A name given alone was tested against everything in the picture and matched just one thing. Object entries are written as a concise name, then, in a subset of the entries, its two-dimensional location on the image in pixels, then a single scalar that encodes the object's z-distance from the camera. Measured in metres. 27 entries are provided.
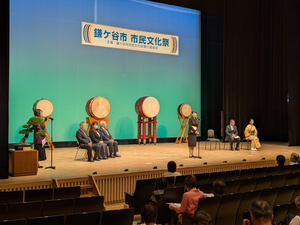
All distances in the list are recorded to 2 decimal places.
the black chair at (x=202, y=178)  5.06
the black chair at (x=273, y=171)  5.62
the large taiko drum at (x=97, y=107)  9.36
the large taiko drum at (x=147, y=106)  10.73
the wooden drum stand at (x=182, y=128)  11.71
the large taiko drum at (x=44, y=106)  9.16
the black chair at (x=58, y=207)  3.42
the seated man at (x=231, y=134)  10.09
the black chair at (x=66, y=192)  4.09
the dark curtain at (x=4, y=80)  5.58
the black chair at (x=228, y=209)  3.54
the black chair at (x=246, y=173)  5.48
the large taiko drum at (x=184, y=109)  11.59
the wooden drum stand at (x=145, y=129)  10.92
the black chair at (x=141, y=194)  4.54
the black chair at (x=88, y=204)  3.59
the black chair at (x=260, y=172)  5.57
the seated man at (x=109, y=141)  8.12
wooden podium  5.81
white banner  10.45
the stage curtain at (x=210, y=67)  12.70
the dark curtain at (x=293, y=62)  11.12
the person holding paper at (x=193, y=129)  8.30
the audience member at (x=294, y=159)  6.16
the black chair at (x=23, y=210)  3.31
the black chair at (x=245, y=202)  3.74
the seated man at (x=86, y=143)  7.54
